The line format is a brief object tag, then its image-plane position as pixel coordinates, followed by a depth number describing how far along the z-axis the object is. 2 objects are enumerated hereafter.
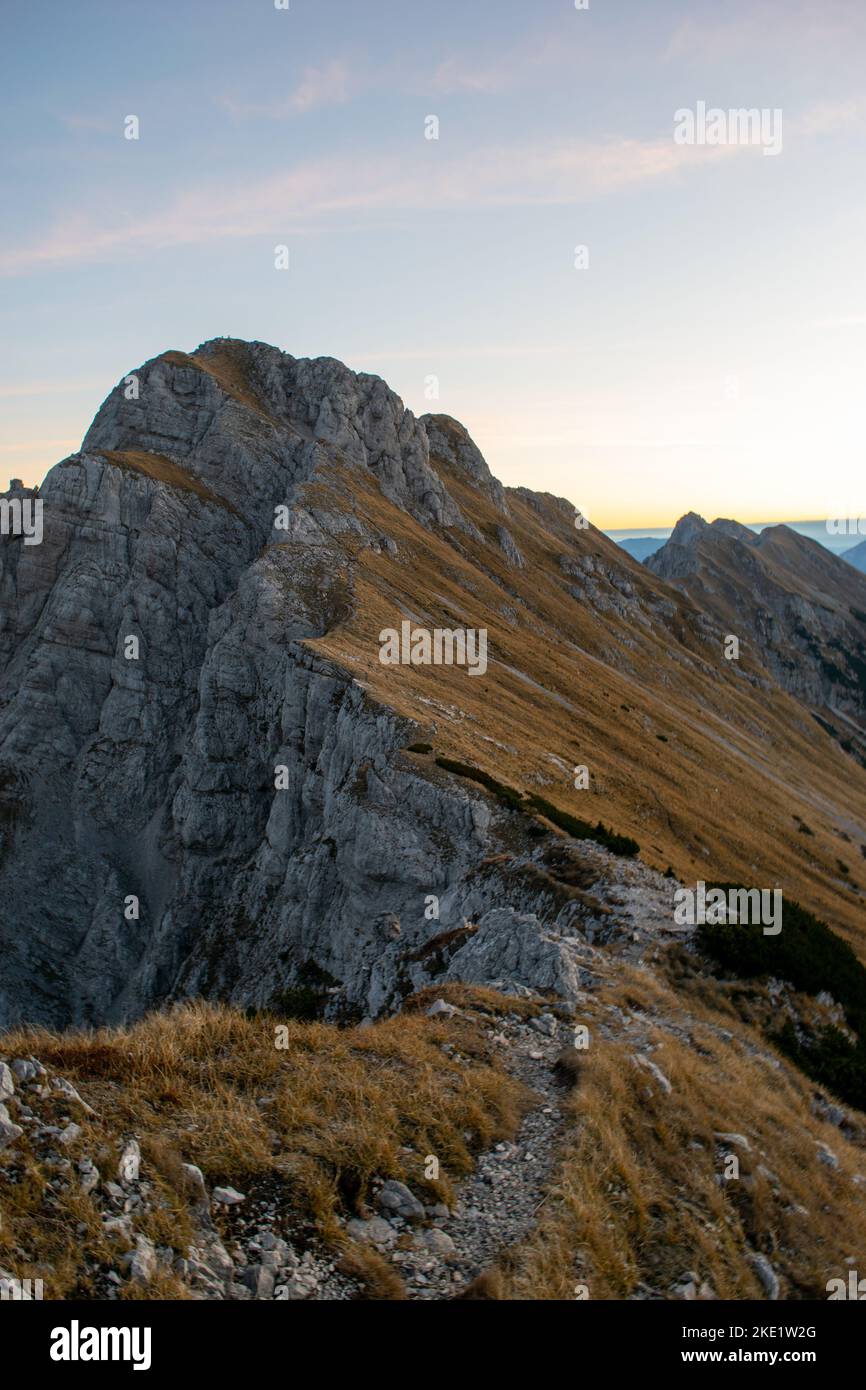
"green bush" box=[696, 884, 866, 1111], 20.38
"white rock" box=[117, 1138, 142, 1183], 8.40
